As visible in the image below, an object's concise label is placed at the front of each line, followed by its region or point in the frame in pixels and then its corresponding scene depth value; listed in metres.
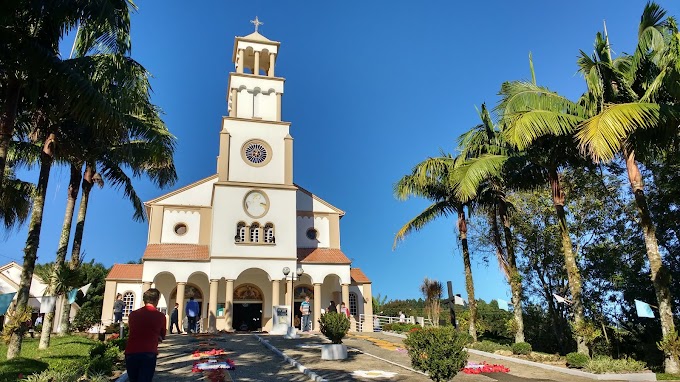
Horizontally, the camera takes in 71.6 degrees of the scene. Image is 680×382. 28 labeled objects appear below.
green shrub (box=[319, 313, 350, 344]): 13.43
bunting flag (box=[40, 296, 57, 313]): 14.55
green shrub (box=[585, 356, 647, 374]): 11.96
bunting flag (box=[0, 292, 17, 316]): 15.80
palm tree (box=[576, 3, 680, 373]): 11.23
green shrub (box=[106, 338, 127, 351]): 13.20
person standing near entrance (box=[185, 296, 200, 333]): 22.39
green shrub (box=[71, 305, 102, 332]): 23.84
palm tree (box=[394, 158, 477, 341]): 20.11
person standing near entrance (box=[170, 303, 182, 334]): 23.73
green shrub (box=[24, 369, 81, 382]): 7.70
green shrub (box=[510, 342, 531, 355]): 15.45
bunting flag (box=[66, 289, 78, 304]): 17.94
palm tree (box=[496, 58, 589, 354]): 12.67
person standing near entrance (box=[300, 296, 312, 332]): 23.22
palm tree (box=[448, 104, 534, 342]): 14.80
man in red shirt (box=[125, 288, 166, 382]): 6.44
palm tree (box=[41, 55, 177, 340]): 12.31
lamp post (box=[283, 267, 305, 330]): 21.66
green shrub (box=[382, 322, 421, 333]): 24.83
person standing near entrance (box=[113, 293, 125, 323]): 20.48
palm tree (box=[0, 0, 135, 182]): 10.50
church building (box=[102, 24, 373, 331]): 27.20
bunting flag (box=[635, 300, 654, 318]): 13.74
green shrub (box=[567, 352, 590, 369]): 12.83
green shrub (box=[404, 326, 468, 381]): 8.28
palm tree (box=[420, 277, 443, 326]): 28.91
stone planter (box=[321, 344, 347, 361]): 13.33
